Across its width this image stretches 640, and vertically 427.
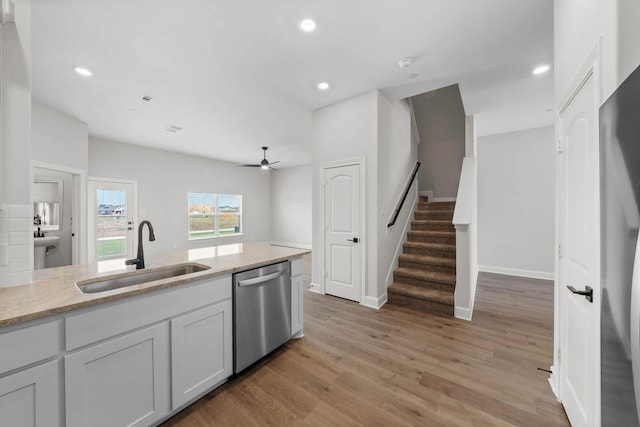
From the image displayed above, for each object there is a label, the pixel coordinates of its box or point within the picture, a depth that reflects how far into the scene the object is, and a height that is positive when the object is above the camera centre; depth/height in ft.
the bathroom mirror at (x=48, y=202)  15.28 +0.87
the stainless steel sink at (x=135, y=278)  5.07 -1.49
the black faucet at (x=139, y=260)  5.94 -1.12
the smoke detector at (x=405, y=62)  8.69 +5.58
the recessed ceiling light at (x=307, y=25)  6.88 +5.54
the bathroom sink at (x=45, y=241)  13.41 -1.44
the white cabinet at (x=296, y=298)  7.92 -2.83
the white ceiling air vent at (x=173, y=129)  15.44 +5.64
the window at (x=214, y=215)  23.68 -0.04
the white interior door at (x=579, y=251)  3.95 -0.73
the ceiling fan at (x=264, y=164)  18.76 +3.94
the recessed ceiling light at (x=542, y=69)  9.27 +5.66
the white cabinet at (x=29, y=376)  3.17 -2.22
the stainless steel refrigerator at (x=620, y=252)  2.43 -0.46
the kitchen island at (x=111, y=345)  3.35 -2.25
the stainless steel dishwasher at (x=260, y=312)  6.21 -2.76
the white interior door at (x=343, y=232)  11.55 -0.92
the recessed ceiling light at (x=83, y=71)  9.11 +5.57
